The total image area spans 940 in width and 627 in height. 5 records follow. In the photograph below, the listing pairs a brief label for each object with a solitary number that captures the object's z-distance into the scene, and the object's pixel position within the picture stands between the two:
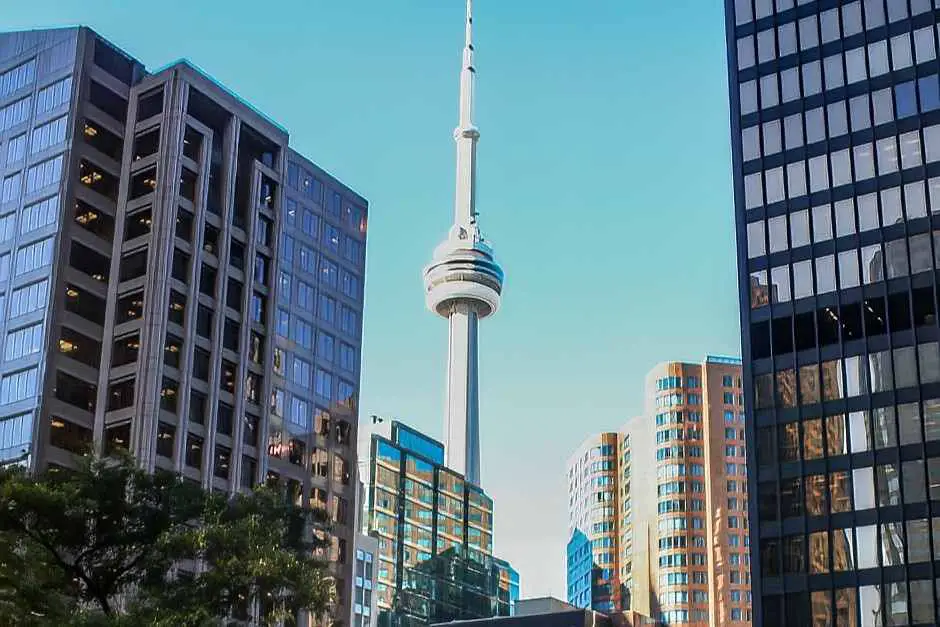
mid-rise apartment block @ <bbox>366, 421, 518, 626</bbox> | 192.38
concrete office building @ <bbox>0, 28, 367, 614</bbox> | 116.00
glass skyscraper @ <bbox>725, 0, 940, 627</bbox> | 92.12
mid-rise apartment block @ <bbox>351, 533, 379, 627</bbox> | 182.50
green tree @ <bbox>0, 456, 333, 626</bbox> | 51.47
